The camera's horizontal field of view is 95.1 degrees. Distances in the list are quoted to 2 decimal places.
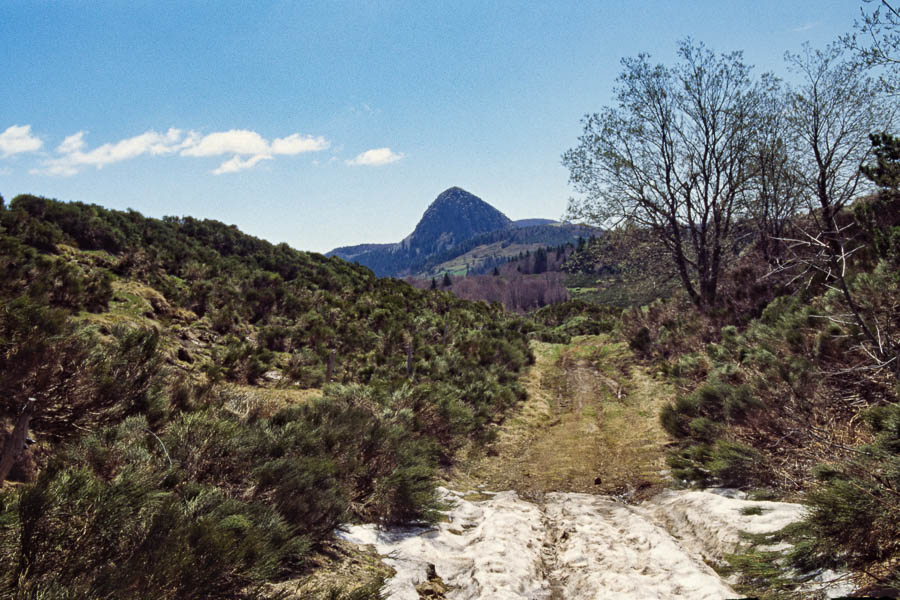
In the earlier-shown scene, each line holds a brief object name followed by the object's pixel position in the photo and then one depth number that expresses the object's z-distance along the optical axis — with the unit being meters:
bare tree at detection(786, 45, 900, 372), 17.80
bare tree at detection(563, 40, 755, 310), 15.51
